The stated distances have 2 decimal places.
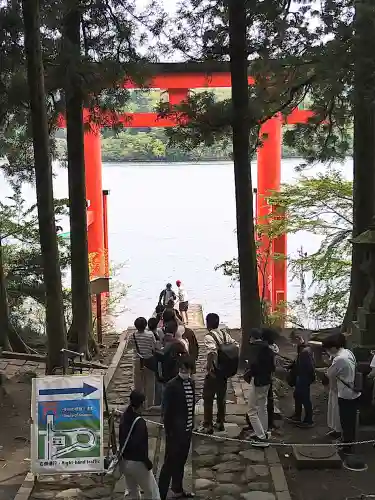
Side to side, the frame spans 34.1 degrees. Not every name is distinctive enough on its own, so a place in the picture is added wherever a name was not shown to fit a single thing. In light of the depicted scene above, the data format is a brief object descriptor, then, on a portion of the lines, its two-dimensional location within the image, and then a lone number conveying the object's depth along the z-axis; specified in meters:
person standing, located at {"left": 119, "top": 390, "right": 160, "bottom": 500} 4.49
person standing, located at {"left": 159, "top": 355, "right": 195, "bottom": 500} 4.88
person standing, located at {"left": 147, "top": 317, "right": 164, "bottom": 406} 7.28
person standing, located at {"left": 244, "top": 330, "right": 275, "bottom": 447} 6.14
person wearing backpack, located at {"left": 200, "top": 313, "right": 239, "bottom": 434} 6.35
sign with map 5.32
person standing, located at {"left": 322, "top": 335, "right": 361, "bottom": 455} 6.26
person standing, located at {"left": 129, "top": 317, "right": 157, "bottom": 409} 7.17
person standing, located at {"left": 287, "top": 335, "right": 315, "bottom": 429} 6.92
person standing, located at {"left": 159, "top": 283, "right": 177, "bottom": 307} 11.55
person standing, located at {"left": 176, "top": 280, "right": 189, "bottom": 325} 11.98
